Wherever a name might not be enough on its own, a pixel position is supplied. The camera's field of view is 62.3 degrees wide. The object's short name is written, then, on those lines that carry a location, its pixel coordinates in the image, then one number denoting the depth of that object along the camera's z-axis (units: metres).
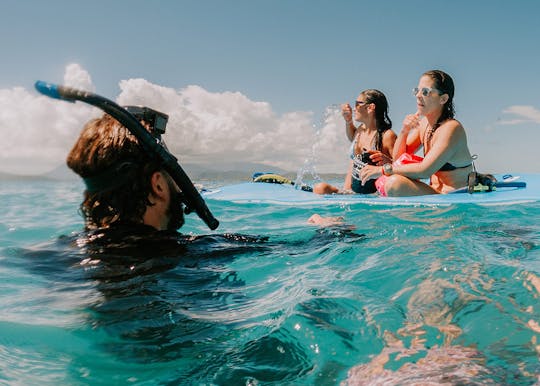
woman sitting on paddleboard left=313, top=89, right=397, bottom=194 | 7.04
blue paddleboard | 5.30
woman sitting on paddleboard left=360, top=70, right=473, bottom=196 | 5.49
